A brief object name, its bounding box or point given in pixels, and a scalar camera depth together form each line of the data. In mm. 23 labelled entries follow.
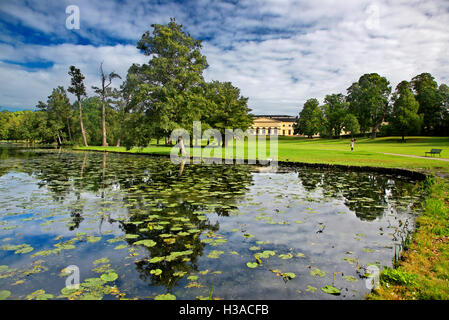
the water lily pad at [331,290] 3662
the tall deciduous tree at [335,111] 69125
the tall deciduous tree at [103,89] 46938
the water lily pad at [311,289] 3734
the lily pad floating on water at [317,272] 4168
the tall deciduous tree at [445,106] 54884
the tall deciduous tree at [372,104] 62625
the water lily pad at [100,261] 4473
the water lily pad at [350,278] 3994
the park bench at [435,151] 22859
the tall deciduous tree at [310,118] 75500
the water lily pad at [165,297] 3461
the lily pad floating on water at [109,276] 3883
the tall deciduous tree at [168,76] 25406
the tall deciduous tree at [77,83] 47256
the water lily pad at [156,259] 4480
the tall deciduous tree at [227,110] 45000
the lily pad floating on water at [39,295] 3412
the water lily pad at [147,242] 5116
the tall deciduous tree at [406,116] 53125
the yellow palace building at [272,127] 116812
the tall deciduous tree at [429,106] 57094
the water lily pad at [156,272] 4100
